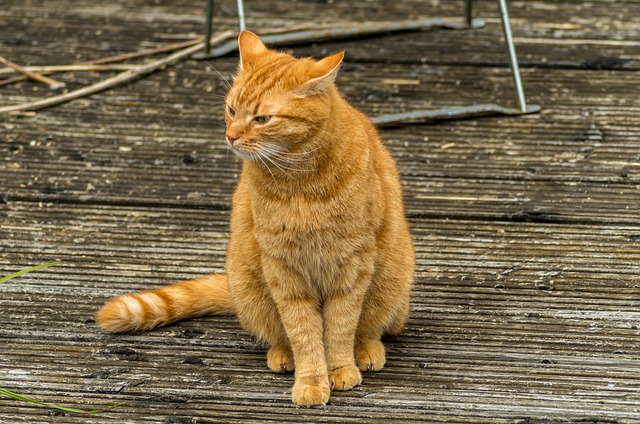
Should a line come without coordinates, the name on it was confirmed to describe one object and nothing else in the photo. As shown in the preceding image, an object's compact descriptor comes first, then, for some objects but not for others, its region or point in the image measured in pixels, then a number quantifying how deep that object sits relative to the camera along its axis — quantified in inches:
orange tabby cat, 209.3
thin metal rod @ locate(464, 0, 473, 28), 415.8
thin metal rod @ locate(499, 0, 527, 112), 357.1
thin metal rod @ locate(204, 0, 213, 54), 375.9
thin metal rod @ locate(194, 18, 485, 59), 400.8
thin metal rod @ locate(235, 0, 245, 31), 358.2
